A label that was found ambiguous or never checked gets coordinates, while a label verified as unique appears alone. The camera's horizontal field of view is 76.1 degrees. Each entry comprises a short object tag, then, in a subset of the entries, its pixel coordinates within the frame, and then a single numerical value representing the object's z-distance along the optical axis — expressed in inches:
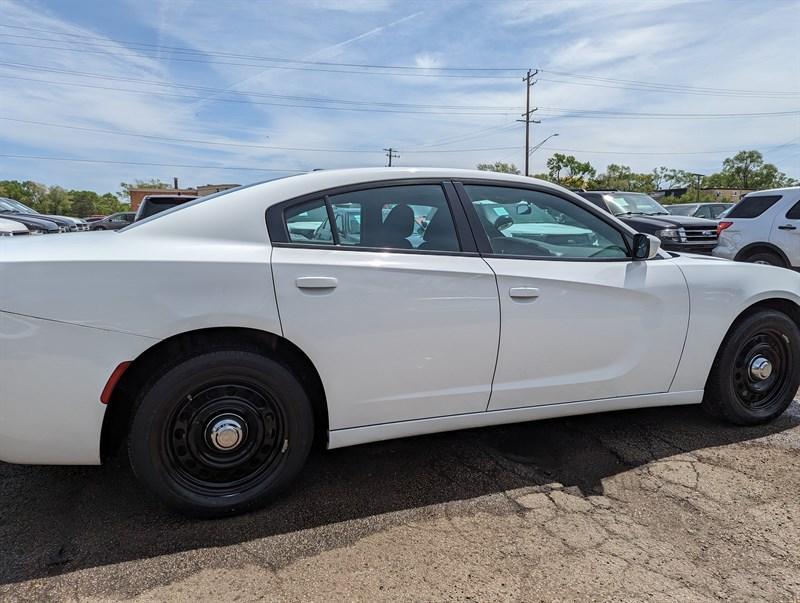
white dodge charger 78.0
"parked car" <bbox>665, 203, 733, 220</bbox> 770.2
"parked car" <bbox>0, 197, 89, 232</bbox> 586.3
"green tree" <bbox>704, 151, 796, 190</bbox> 3147.1
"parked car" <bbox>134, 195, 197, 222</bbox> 381.9
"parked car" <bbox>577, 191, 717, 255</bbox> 362.6
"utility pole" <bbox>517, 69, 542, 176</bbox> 1681.8
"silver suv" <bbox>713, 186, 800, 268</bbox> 303.0
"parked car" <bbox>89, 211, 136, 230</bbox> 915.4
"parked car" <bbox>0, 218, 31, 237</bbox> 346.6
